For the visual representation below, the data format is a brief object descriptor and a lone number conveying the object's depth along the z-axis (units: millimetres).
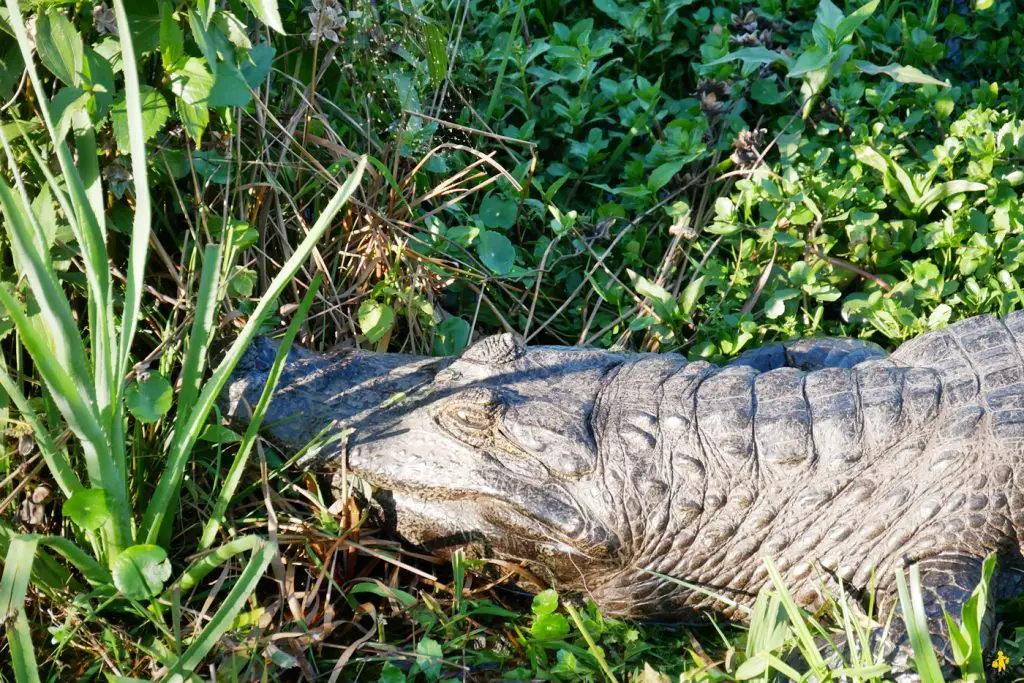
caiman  2689
